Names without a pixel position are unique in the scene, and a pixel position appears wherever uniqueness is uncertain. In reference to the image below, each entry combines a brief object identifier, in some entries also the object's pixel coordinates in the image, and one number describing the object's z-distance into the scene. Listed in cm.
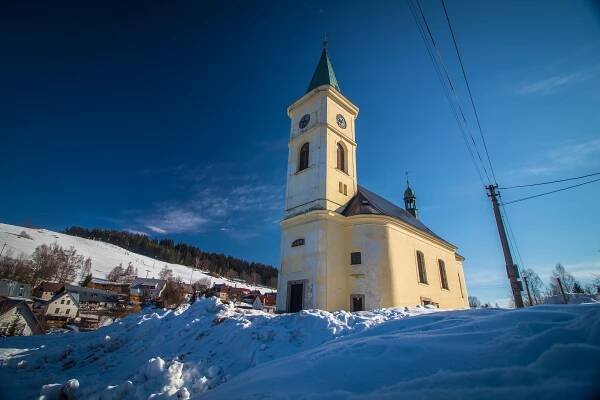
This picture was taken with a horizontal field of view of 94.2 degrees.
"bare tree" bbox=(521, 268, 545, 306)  6543
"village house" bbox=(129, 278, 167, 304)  8512
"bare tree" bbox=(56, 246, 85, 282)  9342
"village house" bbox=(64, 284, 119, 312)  6594
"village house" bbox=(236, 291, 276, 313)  7082
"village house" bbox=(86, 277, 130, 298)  8981
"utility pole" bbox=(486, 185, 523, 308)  1263
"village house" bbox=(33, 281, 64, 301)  7212
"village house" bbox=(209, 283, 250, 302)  8730
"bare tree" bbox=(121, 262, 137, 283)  10597
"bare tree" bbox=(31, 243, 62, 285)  8494
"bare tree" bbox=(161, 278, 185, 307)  4252
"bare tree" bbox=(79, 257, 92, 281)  10019
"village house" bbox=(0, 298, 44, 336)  3048
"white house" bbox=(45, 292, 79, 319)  5500
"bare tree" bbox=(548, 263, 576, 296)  6135
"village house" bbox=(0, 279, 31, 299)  4788
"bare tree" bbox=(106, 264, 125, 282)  10538
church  1848
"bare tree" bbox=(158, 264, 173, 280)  11674
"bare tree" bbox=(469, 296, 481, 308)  8234
